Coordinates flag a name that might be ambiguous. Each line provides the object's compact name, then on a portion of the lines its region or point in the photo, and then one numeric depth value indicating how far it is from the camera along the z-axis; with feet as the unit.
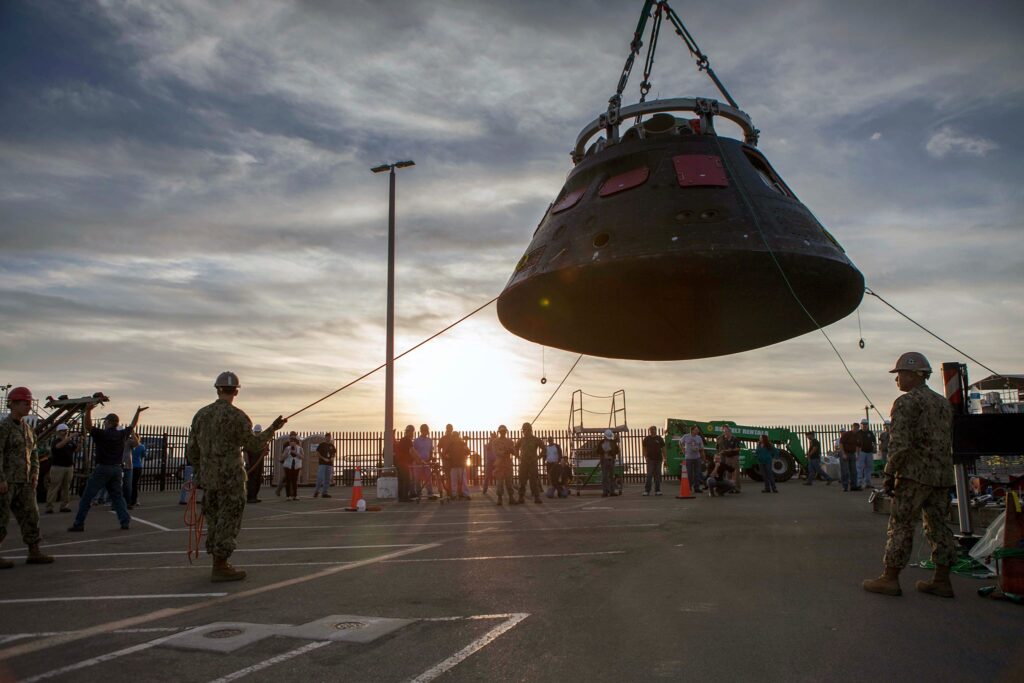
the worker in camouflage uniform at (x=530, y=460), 51.98
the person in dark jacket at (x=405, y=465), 55.67
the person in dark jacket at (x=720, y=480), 57.62
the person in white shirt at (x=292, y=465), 60.03
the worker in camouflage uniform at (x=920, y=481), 17.70
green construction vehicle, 84.33
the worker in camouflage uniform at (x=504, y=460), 52.03
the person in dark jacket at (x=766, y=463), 61.05
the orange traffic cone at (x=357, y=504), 46.25
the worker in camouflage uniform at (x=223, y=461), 20.66
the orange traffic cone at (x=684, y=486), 54.44
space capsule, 18.04
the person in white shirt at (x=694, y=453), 60.90
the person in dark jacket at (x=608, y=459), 58.59
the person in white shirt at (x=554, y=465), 59.24
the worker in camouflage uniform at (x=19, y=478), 24.99
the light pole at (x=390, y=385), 56.80
